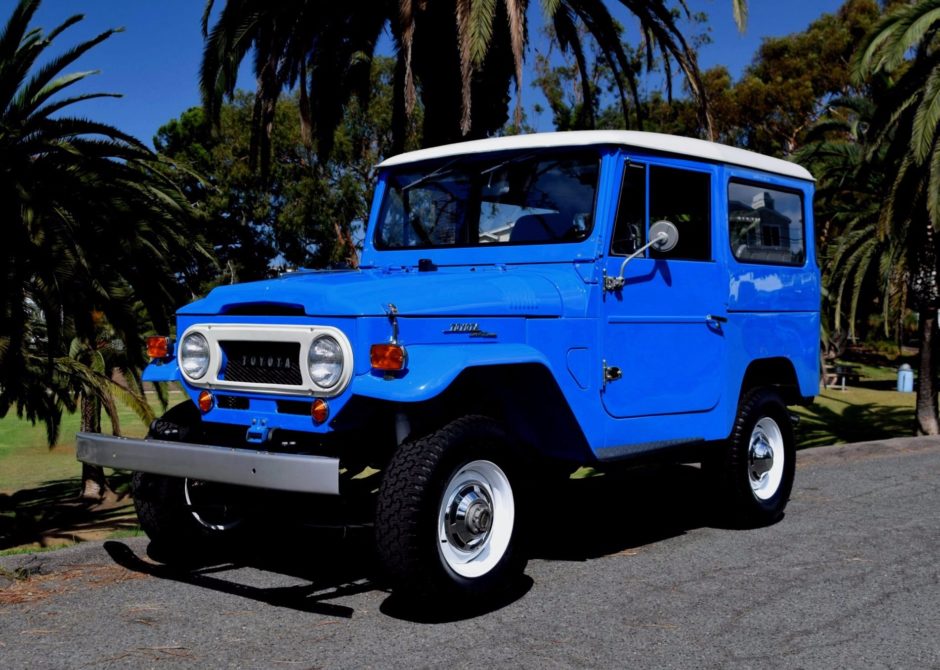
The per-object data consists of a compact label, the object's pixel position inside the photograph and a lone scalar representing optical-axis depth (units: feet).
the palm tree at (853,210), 62.90
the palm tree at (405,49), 40.52
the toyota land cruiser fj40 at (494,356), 15.19
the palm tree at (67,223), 29.68
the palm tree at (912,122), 46.11
